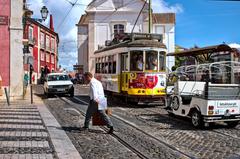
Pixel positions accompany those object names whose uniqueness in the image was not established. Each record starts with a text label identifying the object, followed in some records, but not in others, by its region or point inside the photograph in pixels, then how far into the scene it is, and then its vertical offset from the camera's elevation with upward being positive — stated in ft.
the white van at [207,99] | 43.93 -2.06
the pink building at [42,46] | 205.74 +16.89
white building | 184.14 +25.12
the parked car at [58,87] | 95.66 -1.70
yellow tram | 69.10 +1.60
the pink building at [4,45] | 79.30 +6.12
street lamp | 87.07 +13.22
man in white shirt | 40.34 -1.72
